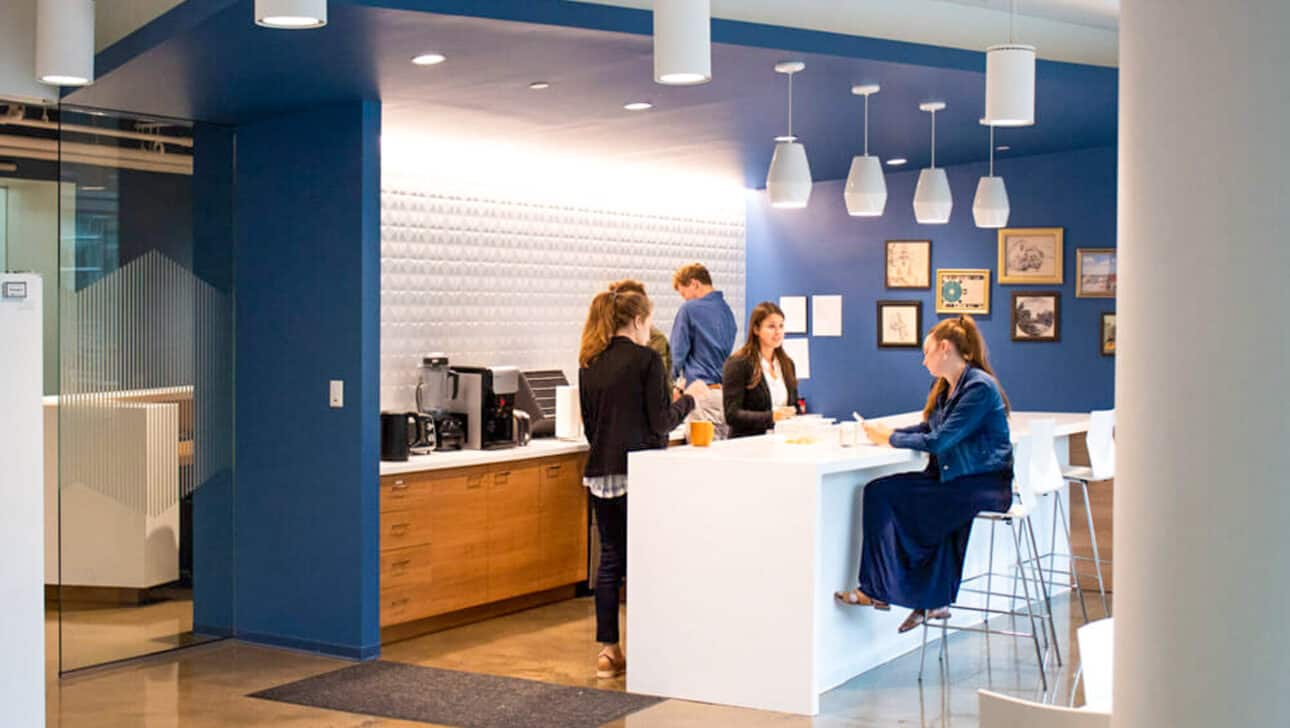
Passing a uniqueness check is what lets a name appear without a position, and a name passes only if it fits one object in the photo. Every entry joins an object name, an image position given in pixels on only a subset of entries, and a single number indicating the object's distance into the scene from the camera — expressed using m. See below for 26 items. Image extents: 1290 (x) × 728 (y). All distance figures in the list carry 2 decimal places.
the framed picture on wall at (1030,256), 8.77
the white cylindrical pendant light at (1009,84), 5.28
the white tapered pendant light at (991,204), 7.81
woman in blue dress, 5.75
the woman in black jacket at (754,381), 6.95
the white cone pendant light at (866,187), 6.86
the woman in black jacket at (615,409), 6.00
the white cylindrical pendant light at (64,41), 4.92
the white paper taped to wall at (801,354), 10.12
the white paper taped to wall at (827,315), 9.97
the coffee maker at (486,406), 7.36
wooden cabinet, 6.68
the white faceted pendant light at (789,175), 6.48
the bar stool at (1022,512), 5.84
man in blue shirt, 7.96
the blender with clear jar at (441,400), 7.30
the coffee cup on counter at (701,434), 5.90
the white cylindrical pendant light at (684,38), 4.42
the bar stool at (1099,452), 7.09
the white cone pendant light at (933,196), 7.42
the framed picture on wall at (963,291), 9.16
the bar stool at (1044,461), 6.32
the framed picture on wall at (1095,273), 8.56
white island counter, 5.38
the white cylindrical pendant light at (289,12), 3.79
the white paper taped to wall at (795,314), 10.14
